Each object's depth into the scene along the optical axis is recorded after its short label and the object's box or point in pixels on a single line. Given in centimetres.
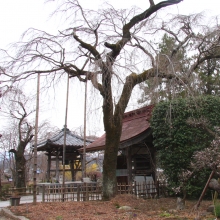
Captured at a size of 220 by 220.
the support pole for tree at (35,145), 1042
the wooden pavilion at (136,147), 1259
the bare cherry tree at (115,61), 940
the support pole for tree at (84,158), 1373
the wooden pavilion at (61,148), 2027
